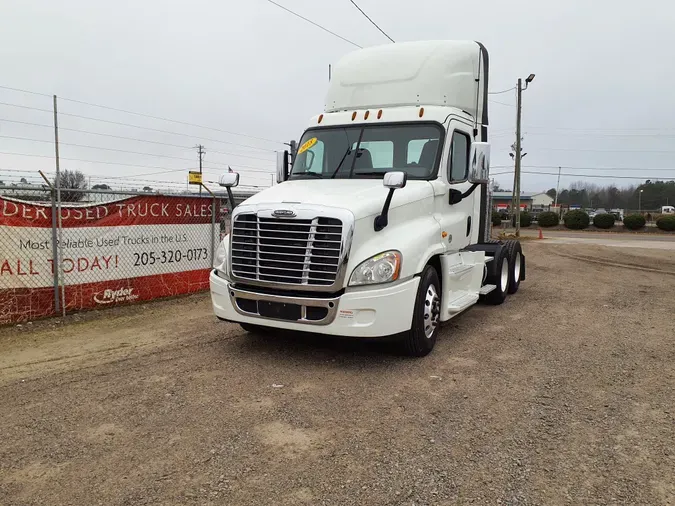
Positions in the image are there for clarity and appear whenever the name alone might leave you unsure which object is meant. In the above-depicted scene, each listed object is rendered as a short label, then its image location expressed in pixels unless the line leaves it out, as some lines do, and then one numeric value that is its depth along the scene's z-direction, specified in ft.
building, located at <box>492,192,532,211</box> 258.20
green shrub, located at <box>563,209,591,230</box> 139.54
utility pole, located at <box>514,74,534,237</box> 93.15
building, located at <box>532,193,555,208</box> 424.46
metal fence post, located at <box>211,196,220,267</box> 31.45
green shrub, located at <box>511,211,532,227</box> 154.51
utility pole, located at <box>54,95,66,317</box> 23.16
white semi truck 15.79
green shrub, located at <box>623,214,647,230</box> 133.08
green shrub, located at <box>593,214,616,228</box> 138.21
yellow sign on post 98.60
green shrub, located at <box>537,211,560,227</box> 146.51
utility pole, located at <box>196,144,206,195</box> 164.02
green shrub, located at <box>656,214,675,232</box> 127.24
